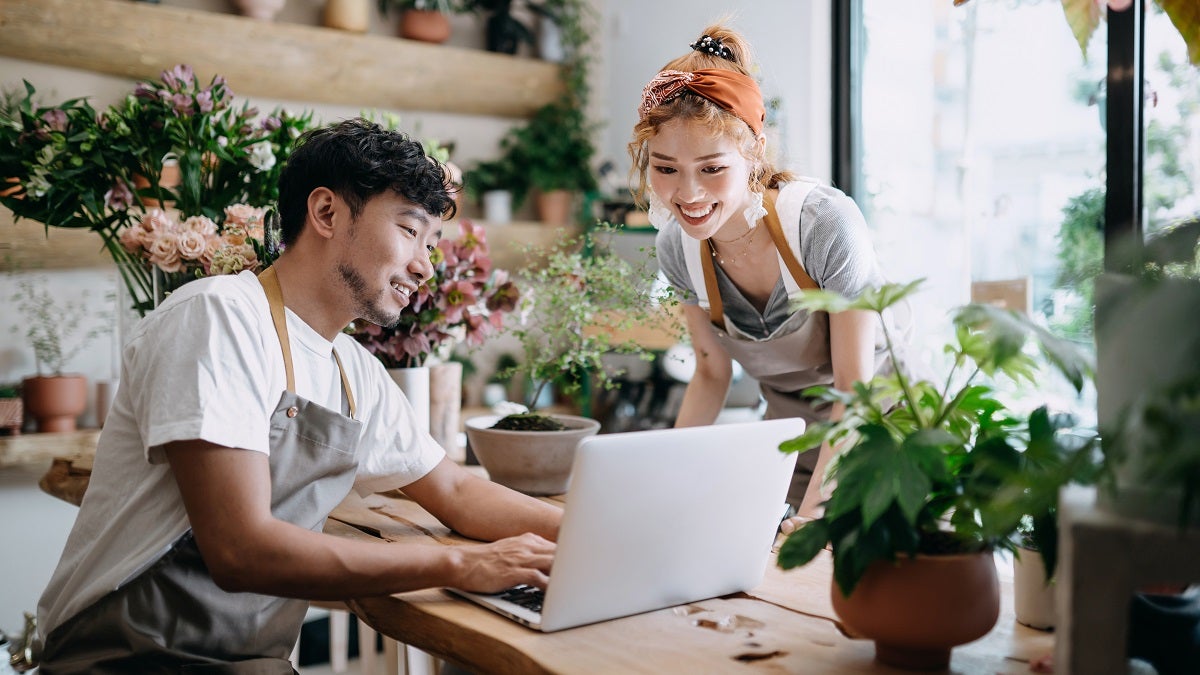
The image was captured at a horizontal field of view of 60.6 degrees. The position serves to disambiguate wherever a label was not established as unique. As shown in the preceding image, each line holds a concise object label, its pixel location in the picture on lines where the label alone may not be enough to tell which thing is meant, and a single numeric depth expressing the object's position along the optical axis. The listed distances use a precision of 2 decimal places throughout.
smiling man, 1.27
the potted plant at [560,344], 1.88
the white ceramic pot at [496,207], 4.90
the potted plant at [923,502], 0.97
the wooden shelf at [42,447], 3.36
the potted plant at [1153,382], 0.81
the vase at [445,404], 2.19
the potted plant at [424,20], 4.62
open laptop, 1.12
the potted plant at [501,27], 4.92
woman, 1.79
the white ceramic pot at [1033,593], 1.19
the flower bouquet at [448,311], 2.01
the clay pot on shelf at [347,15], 4.33
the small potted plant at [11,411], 3.40
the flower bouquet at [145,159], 1.98
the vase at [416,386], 2.03
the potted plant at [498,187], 4.91
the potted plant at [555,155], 4.95
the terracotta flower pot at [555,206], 5.04
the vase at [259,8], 4.11
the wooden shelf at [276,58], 3.57
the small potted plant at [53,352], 3.49
